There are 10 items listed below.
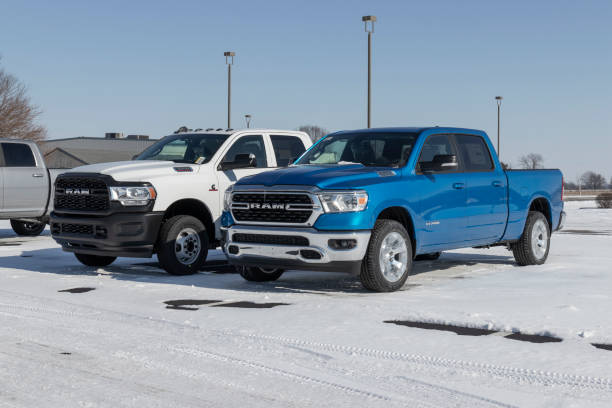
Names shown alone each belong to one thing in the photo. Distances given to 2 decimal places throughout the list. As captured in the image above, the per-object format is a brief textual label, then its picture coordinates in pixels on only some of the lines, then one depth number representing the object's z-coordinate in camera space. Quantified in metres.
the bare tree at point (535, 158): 135.35
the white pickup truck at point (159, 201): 10.02
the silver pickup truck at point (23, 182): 16.00
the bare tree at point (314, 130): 110.12
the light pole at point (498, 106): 57.78
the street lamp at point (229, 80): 38.19
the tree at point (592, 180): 177.38
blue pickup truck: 8.41
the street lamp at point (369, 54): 29.20
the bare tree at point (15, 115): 58.72
